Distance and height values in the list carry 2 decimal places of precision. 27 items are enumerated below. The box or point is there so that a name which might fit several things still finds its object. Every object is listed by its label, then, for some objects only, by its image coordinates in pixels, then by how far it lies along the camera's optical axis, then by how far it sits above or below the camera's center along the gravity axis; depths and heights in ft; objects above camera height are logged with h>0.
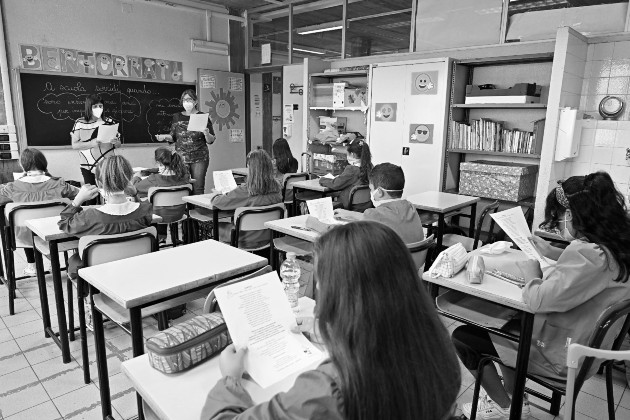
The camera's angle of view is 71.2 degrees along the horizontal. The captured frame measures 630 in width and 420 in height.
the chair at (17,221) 10.19 -2.42
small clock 13.61 +0.65
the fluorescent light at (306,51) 24.72 +3.98
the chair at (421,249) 7.67 -2.20
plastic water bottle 5.28 -2.23
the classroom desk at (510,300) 5.83 -2.34
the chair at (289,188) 15.87 -2.38
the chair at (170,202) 13.04 -2.48
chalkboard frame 19.04 +0.31
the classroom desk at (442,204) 11.55 -2.14
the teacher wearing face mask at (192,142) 18.12 -0.93
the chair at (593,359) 4.90 -2.63
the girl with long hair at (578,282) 5.31 -1.86
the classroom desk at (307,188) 14.43 -2.14
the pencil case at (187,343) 4.06 -2.09
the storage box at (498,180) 15.06 -1.87
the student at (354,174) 14.46 -1.68
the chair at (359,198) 13.64 -2.33
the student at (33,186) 11.49 -1.85
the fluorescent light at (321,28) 22.90 +5.06
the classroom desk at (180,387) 3.65 -2.35
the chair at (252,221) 10.70 -2.45
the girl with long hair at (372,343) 2.64 -1.33
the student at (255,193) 11.19 -1.88
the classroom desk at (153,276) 5.53 -2.11
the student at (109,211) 7.88 -1.70
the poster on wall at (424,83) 16.71 +1.58
